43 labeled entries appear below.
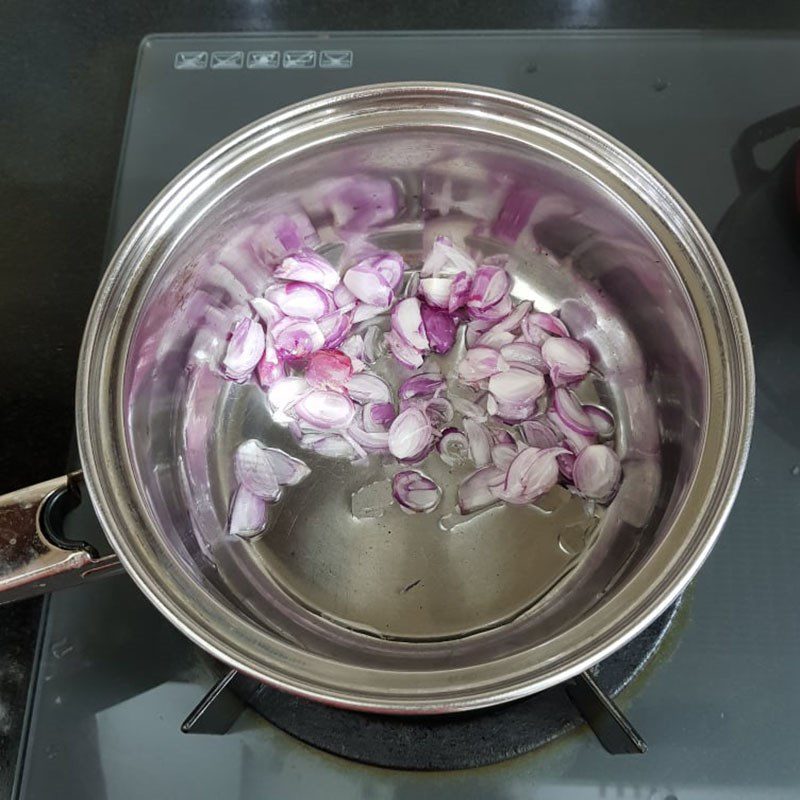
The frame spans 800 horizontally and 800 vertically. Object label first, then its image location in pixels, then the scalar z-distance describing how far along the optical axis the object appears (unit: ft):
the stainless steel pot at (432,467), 0.71
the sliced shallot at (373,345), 1.01
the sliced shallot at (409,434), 0.94
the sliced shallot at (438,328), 0.99
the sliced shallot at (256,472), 0.95
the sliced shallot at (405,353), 0.98
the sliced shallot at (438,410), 0.97
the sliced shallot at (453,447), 0.96
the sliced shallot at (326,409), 0.95
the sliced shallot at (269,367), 0.98
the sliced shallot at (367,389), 0.97
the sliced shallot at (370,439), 0.96
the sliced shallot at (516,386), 0.95
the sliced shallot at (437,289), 0.99
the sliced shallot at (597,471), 0.91
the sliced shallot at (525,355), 0.97
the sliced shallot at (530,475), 0.92
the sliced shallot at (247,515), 0.94
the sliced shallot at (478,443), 0.95
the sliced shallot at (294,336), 0.97
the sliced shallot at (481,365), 0.97
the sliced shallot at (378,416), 0.97
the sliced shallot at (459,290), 0.99
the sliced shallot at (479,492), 0.93
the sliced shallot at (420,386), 0.97
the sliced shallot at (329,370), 0.96
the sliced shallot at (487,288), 0.99
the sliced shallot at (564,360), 0.96
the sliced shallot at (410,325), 0.98
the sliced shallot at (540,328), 0.98
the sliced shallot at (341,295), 1.01
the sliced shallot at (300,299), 0.97
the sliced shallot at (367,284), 0.99
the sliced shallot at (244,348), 0.96
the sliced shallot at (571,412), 0.94
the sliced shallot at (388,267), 1.00
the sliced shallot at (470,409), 0.97
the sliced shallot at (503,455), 0.94
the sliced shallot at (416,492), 0.93
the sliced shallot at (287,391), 0.98
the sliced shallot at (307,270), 0.98
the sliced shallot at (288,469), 0.96
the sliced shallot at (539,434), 0.95
